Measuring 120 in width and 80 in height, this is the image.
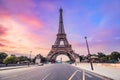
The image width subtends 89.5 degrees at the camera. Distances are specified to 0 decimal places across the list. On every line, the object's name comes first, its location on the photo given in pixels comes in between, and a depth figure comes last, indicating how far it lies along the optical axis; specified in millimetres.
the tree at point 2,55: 38816
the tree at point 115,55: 42054
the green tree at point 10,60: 30286
